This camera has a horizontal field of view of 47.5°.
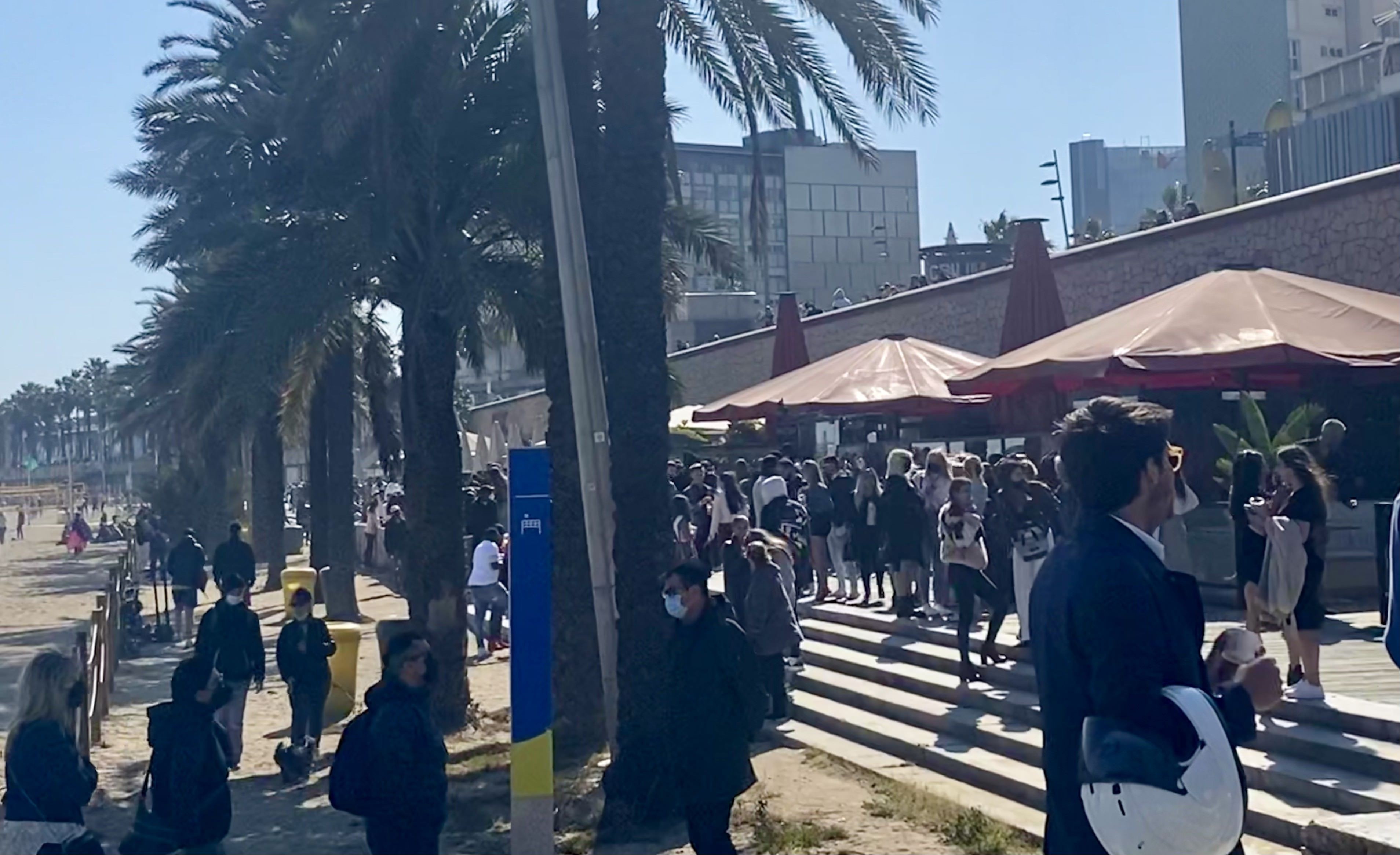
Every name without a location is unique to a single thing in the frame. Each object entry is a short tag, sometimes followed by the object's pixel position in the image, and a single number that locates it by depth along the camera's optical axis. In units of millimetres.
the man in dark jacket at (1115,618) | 3389
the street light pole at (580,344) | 11094
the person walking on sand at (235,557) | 17719
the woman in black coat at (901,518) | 14492
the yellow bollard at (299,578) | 21016
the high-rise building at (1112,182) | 159750
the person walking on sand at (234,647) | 12633
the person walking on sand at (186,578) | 24625
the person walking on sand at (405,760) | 6539
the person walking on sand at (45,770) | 6574
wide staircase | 8312
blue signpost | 8836
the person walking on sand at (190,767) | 7023
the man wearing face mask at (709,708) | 7391
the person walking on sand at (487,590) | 19359
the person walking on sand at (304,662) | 13008
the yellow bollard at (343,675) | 16281
